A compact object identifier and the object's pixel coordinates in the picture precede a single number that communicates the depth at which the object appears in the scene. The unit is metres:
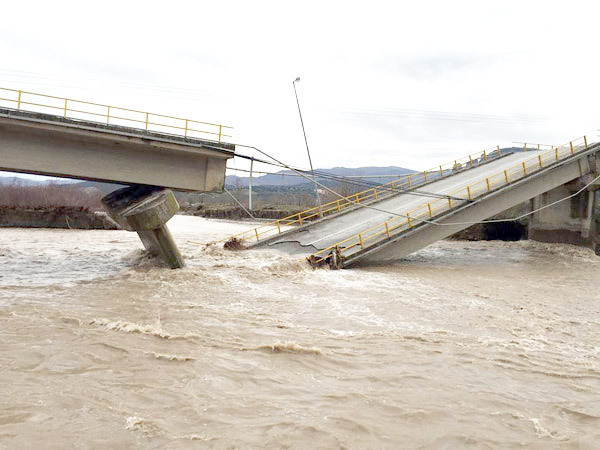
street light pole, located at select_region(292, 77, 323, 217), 23.72
